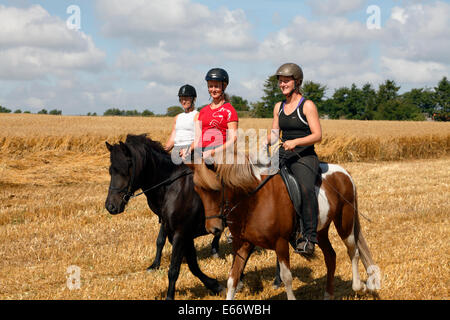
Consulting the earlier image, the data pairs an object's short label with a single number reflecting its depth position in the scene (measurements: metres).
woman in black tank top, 4.89
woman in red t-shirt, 5.46
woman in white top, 6.85
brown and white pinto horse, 4.49
